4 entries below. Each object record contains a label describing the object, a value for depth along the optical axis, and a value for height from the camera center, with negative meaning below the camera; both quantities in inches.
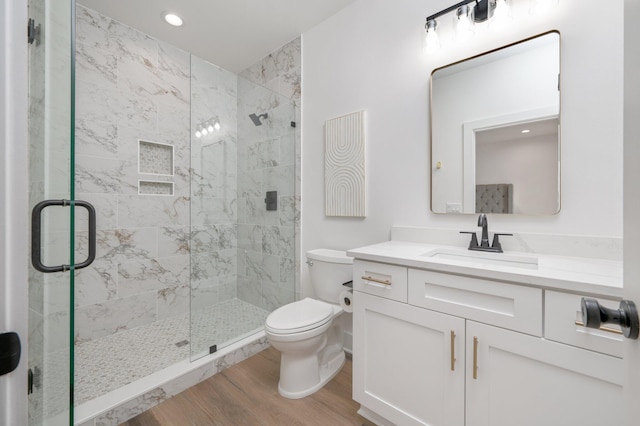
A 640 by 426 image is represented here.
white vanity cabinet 32.6 -21.3
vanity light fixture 51.7 +42.4
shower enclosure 80.1 +2.7
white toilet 59.9 -27.4
